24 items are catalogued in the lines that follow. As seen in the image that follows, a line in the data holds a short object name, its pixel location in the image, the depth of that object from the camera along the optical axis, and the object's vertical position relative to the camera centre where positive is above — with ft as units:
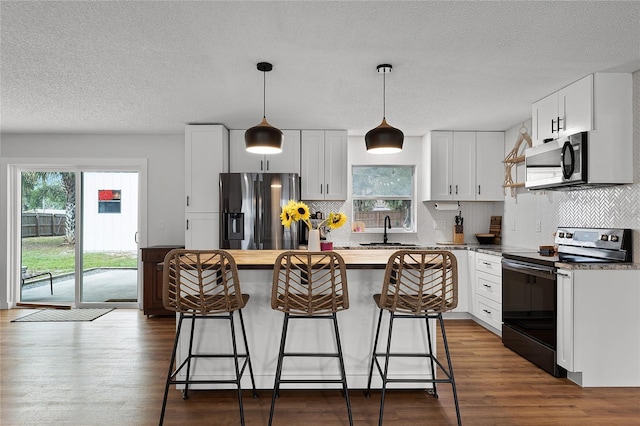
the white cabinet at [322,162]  16.98 +2.11
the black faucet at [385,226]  17.90 -0.60
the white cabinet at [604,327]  9.77 -2.74
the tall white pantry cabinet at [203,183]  15.98 +1.13
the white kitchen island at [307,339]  9.36 -2.92
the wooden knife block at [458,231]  17.75 -0.80
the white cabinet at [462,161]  17.10 +2.18
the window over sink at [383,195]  18.52 +0.77
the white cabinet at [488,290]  13.57 -2.73
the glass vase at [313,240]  10.05 -0.69
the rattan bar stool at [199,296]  7.75 -1.69
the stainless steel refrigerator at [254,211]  15.42 +0.03
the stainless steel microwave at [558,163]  10.46 +1.41
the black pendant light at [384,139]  9.12 +1.65
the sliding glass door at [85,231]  18.48 -0.90
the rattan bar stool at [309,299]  7.66 -1.71
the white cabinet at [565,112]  10.47 +2.85
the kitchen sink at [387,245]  16.82 -1.35
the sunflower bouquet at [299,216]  9.68 -0.09
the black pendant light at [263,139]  9.12 +1.66
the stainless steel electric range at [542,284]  10.32 -1.97
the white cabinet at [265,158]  16.76 +2.23
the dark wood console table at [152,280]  16.44 -2.81
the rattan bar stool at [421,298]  7.80 -1.69
